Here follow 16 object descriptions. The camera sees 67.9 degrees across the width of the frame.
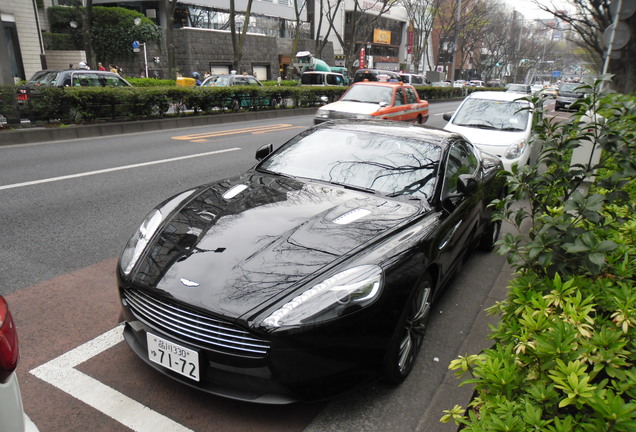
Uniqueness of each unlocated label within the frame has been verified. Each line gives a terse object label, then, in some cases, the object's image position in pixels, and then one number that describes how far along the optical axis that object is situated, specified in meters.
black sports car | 2.40
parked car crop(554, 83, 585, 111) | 29.48
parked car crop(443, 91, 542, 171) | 8.35
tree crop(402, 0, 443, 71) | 38.91
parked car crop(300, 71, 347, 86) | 24.44
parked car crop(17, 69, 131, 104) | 13.73
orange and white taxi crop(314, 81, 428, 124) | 12.77
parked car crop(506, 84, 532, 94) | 27.83
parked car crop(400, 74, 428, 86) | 35.63
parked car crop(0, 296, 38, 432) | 1.60
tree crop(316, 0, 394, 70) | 33.22
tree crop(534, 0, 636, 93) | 10.69
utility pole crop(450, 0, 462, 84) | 33.81
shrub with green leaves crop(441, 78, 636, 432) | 1.61
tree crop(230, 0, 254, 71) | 25.36
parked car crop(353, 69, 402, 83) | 31.56
